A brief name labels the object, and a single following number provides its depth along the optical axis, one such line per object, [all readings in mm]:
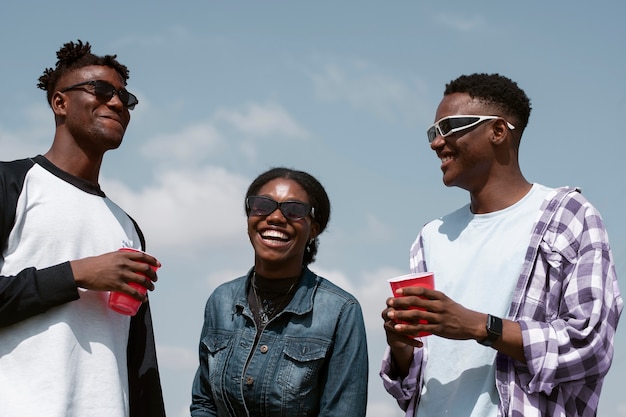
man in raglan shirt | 4145
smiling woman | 4656
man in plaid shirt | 4098
